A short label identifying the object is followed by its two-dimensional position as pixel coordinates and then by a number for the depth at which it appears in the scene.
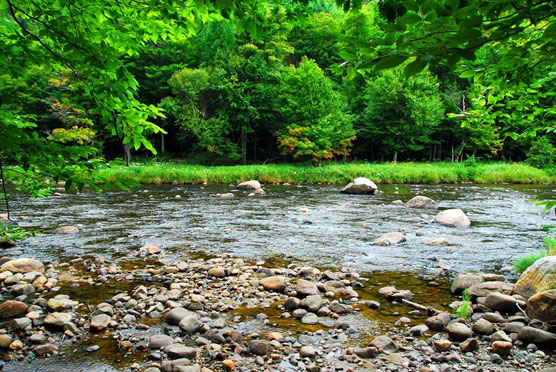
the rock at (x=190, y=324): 4.27
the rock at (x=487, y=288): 5.28
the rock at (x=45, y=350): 3.72
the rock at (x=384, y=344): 3.87
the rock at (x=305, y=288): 5.31
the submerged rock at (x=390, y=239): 8.59
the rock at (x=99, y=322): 4.25
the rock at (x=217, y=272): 6.24
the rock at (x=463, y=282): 5.56
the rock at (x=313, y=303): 4.85
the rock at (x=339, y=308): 4.84
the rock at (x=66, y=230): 9.51
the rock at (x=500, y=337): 3.97
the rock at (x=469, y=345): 3.83
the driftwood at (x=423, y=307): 4.78
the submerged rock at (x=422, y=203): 14.95
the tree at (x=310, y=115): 32.72
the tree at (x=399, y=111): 37.62
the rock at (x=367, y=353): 3.76
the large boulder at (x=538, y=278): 5.05
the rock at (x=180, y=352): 3.68
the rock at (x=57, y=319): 4.24
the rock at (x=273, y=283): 5.67
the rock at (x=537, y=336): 3.91
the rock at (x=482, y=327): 4.20
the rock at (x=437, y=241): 8.66
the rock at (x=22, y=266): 6.22
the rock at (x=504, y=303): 4.80
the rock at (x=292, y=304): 4.93
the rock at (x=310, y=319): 4.56
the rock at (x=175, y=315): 4.48
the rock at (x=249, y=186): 21.83
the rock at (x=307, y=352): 3.73
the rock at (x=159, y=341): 3.89
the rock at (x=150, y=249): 7.68
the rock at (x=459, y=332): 4.07
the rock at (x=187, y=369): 3.36
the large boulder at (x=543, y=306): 4.28
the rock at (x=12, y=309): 4.51
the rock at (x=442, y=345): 3.85
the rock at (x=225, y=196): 17.84
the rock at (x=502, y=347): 3.76
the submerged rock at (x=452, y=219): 10.93
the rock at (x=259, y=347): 3.82
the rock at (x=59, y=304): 4.70
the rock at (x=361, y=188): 20.39
